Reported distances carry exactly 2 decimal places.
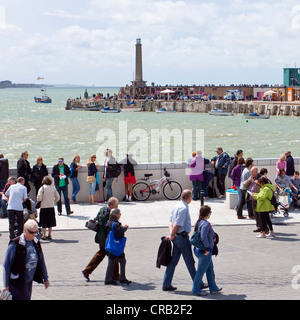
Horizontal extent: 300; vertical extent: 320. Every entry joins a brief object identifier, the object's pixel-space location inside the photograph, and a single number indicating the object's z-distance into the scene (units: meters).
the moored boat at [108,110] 131.94
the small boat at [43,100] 193.50
